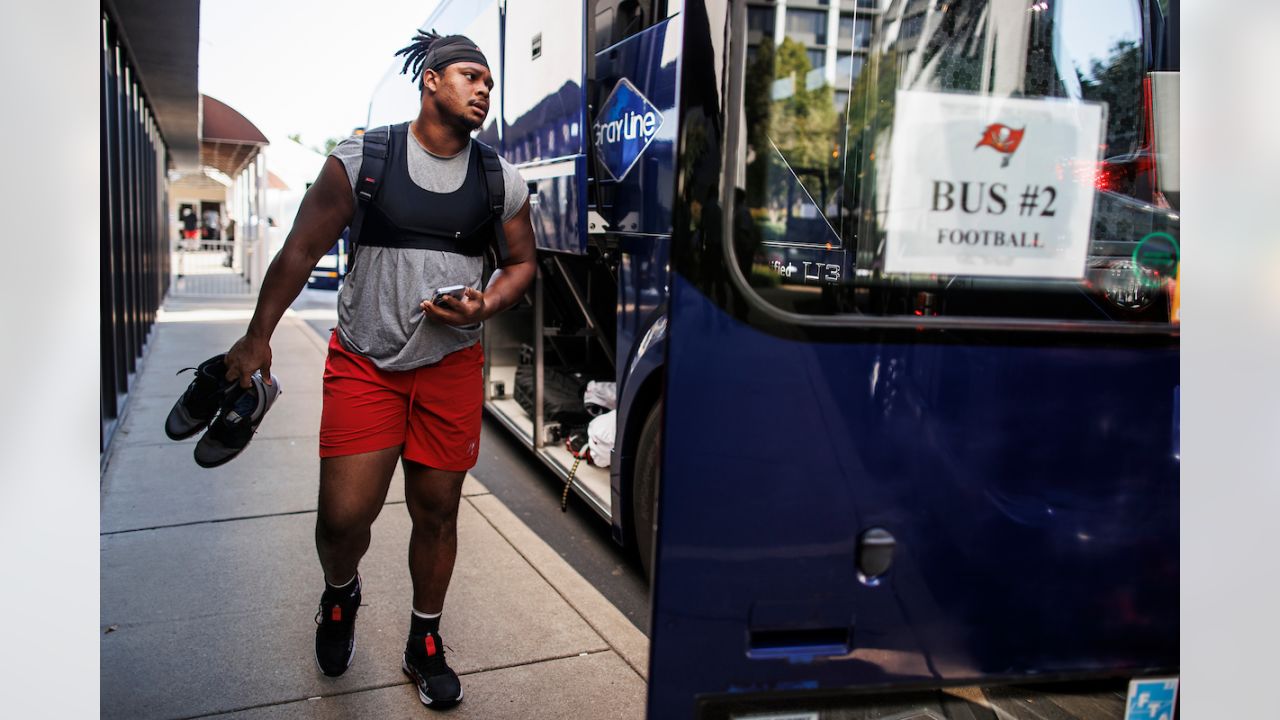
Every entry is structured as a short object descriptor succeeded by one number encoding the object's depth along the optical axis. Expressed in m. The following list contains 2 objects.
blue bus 1.82
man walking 2.97
